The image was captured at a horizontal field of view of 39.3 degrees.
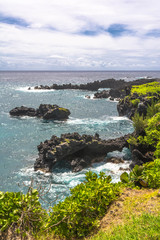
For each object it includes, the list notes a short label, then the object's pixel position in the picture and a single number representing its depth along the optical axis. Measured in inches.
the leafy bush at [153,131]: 824.4
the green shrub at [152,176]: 453.1
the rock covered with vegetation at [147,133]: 858.1
